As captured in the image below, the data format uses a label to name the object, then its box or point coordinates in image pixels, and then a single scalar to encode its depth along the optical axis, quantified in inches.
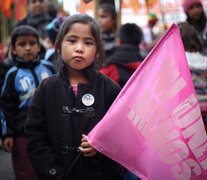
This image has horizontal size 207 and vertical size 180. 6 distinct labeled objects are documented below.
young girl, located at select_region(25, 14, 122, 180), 90.7
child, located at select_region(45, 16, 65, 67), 175.0
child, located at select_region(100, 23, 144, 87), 166.2
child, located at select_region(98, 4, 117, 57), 218.4
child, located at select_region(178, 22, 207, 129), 137.9
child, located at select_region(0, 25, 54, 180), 131.4
